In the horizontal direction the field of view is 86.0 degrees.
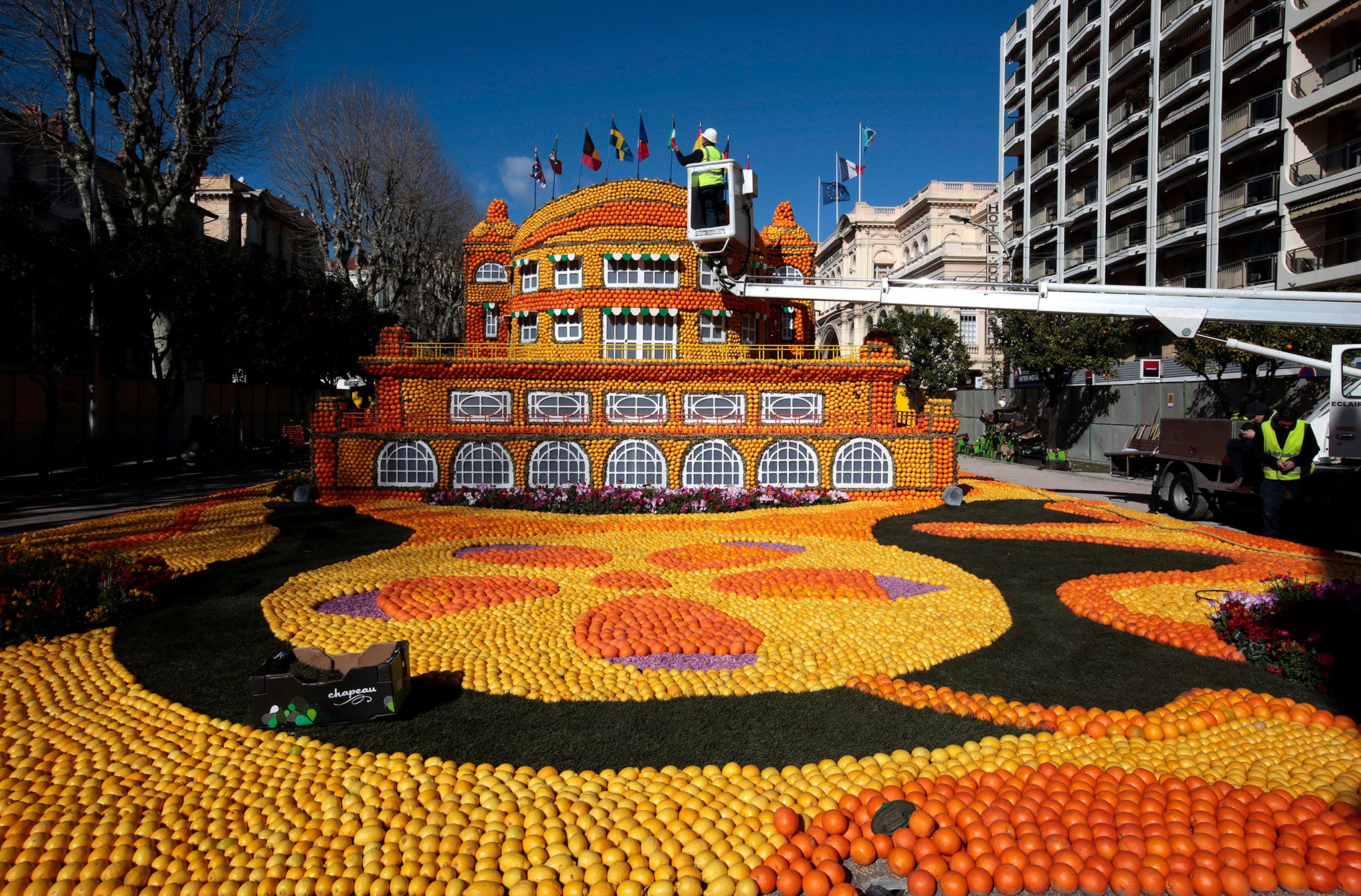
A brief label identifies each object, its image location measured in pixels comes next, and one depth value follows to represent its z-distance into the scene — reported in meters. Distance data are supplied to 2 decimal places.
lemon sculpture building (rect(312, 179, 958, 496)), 22.14
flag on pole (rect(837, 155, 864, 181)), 51.72
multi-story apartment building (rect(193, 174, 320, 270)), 61.53
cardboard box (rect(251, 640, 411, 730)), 6.69
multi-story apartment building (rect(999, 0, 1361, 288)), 32.19
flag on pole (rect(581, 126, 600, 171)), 31.61
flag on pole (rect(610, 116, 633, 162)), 32.03
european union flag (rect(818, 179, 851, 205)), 53.72
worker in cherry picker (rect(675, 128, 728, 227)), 15.38
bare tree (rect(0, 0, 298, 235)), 27.33
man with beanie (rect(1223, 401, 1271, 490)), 16.03
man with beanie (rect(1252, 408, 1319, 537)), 14.52
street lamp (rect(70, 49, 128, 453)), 25.06
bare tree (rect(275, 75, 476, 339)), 42.72
